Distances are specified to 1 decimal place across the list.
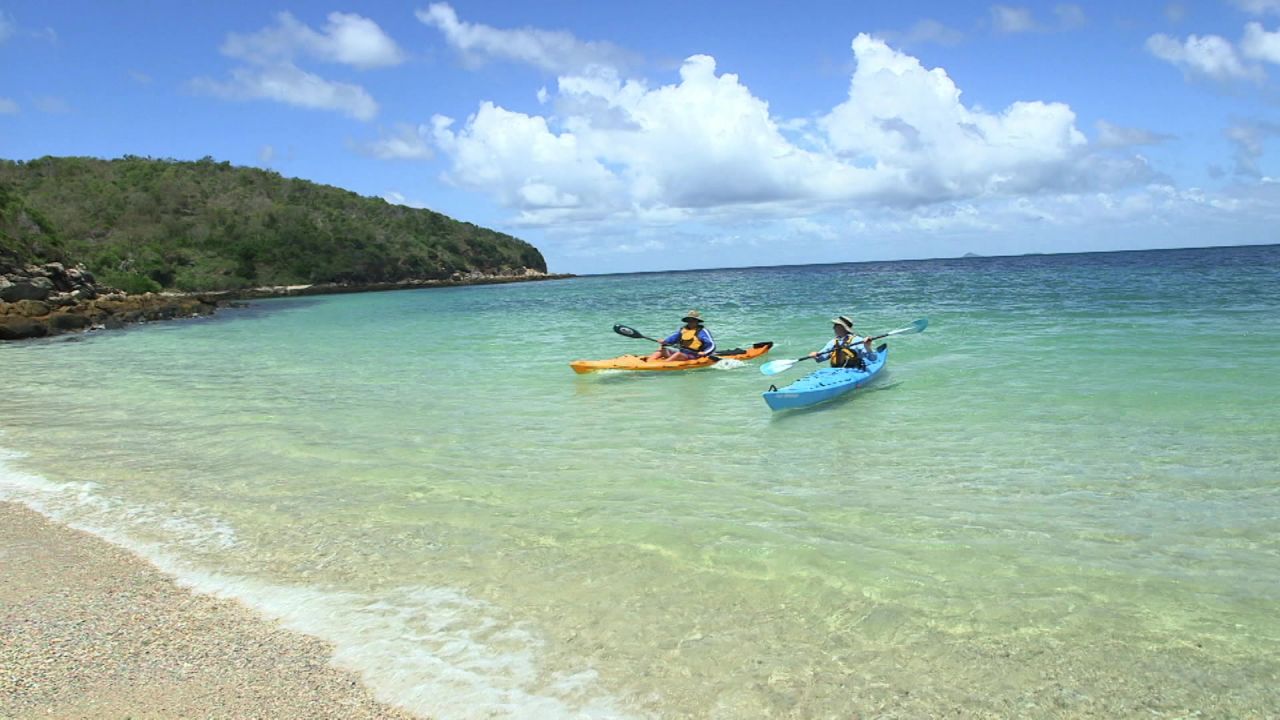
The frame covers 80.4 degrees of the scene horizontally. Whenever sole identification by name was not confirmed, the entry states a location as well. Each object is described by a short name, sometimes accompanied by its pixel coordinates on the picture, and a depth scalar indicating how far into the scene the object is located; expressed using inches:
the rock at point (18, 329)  1099.9
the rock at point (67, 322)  1219.9
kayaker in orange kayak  631.2
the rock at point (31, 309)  1220.8
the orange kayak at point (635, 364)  615.8
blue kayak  440.2
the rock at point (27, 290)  1310.3
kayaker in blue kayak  519.2
